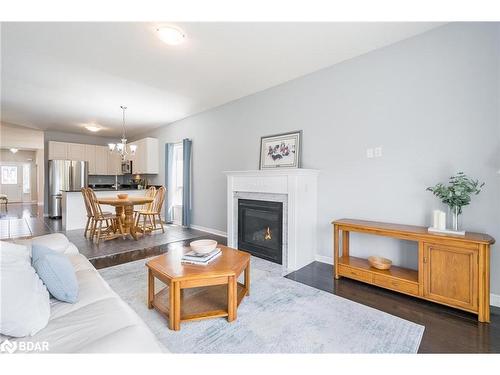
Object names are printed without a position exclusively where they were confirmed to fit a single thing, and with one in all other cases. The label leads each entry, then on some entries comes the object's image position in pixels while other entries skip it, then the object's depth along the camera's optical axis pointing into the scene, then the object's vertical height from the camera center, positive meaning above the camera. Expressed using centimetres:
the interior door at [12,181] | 1107 +13
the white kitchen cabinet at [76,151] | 726 +103
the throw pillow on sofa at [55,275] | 133 -53
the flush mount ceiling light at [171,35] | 234 +157
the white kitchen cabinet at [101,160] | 777 +82
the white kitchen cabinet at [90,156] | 755 +92
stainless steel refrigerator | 665 +12
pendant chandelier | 490 +84
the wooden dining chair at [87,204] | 439 -39
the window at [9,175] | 1110 +43
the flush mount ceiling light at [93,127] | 623 +154
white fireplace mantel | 299 -21
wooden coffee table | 171 -82
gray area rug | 154 -108
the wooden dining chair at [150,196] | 516 -28
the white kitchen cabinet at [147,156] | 648 +80
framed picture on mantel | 348 +54
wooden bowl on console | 249 -85
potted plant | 206 -6
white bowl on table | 207 -56
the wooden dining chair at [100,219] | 430 -68
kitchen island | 527 -61
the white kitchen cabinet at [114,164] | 788 +69
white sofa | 98 -70
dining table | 432 -54
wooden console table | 185 -76
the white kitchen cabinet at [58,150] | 694 +102
